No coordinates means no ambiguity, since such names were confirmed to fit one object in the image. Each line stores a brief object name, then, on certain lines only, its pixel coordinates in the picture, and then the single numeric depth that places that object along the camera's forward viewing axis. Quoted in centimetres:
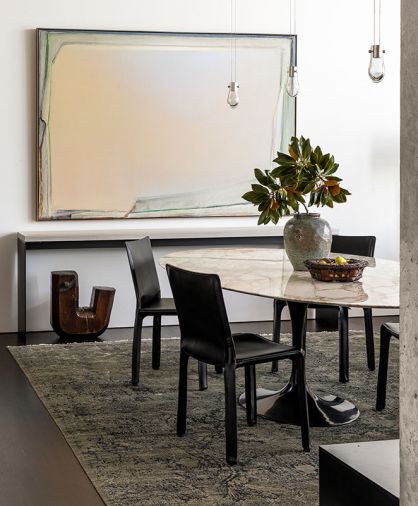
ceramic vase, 438
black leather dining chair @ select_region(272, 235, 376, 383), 518
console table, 625
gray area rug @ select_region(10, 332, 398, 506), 345
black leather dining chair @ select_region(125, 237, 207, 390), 489
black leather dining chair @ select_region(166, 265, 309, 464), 369
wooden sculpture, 624
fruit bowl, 401
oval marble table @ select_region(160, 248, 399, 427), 366
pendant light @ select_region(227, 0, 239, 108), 678
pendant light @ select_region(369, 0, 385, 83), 446
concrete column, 178
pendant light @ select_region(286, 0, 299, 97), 520
